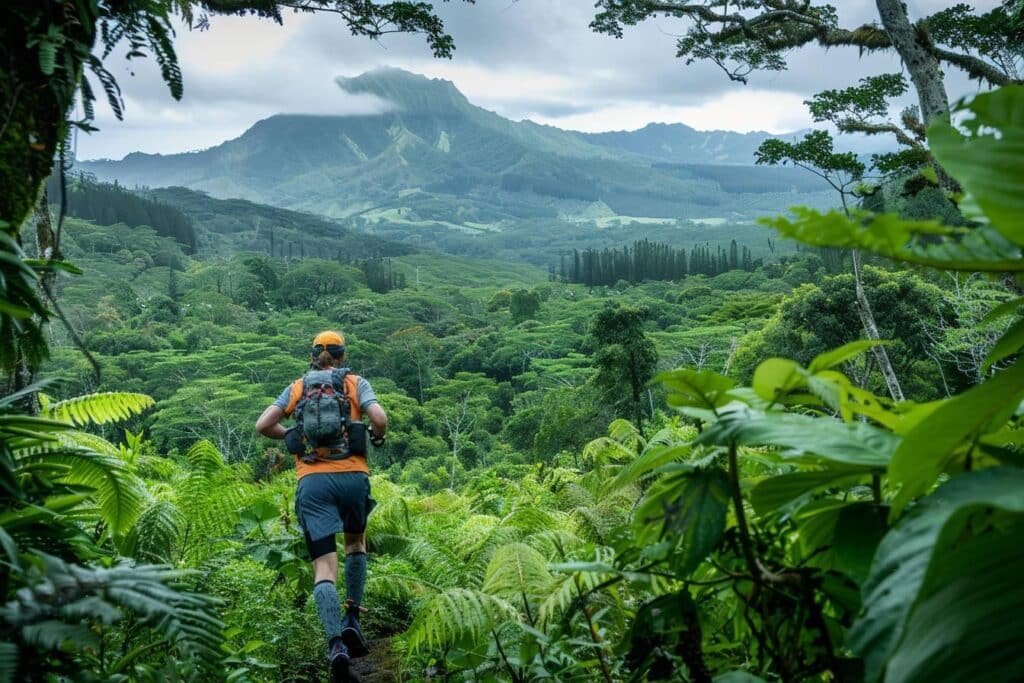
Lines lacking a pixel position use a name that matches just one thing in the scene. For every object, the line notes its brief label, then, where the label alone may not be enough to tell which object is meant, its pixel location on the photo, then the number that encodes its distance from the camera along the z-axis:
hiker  3.38
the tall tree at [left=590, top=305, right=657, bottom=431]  20.05
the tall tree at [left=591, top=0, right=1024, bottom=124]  10.84
